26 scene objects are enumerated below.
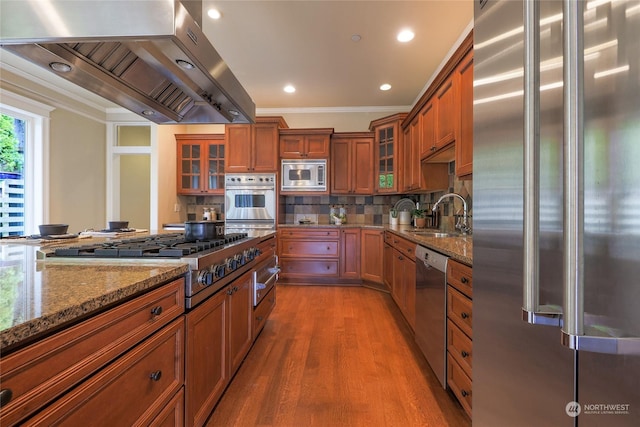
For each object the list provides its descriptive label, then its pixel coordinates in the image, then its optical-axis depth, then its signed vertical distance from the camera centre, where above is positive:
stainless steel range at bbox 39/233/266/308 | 1.10 -0.17
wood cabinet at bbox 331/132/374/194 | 4.26 +0.77
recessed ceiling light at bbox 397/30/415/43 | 2.66 +1.72
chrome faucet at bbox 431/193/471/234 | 2.58 -0.11
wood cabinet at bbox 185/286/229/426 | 1.12 -0.65
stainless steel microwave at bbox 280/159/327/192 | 4.16 +0.58
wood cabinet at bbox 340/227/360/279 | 3.90 -0.56
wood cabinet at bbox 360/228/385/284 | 3.71 -0.57
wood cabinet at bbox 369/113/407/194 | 3.89 +0.88
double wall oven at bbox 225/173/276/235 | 4.01 +0.19
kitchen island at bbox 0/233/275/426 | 0.54 -0.33
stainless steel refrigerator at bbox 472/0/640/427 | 0.48 +0.00
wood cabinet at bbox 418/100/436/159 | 2.69 +0.86
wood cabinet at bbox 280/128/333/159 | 4.14 +1.04
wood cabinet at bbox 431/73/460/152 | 2.17 +0.85
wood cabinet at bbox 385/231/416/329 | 2.24 -0.57
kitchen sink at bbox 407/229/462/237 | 2.64 -0.20
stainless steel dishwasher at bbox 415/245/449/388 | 1.59 -0.60
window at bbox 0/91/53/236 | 3.37 +0.53
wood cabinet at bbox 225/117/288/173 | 4.05 +0.96
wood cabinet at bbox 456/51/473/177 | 1.93 +0.67
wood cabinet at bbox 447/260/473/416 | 1.31 -0.59
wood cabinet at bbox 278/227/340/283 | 3.92 -0.57
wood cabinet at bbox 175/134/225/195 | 4.56 +0.81
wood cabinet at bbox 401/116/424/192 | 3.26 +0.68
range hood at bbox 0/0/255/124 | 1.00 +0.68
